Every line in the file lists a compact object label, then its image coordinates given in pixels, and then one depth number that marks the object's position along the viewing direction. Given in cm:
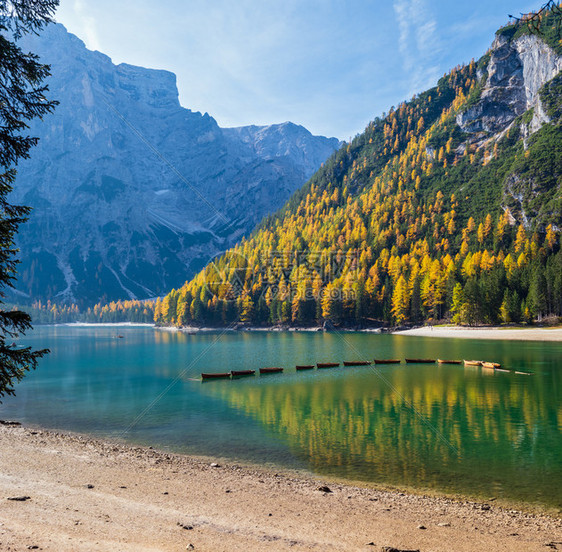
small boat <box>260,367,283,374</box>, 5806
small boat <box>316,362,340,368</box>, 6347
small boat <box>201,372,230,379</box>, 5408
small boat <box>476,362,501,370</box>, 5397
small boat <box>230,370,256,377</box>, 5597
